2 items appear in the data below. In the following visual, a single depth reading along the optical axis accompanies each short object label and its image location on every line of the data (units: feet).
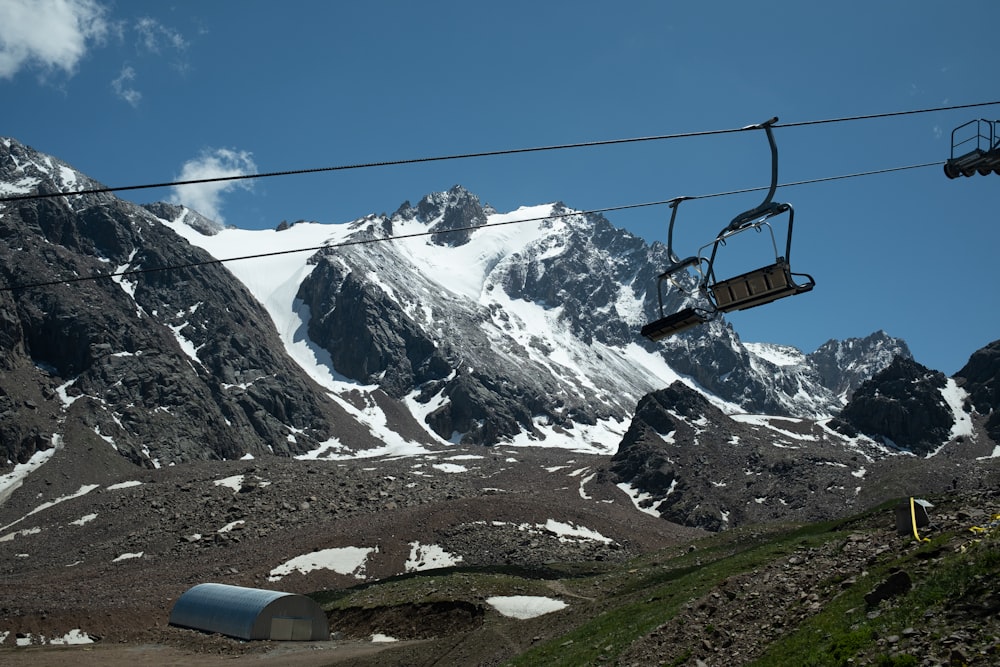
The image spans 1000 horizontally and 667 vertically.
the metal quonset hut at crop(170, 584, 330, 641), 195.62
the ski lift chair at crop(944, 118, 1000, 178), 76.54
